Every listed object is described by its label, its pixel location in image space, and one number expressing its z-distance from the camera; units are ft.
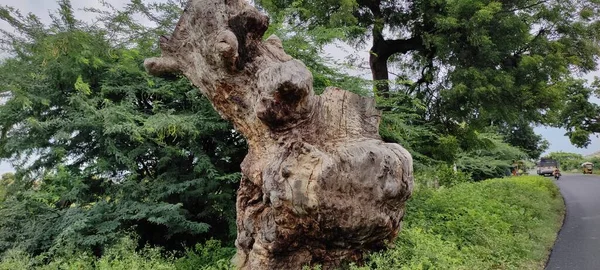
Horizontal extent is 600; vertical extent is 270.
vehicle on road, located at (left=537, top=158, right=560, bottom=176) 86.36
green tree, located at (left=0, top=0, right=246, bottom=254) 16.83
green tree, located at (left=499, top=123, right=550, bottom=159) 80.41
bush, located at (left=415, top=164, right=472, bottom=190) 30.45
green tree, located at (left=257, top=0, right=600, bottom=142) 24.76
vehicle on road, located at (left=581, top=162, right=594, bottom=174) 97.40
